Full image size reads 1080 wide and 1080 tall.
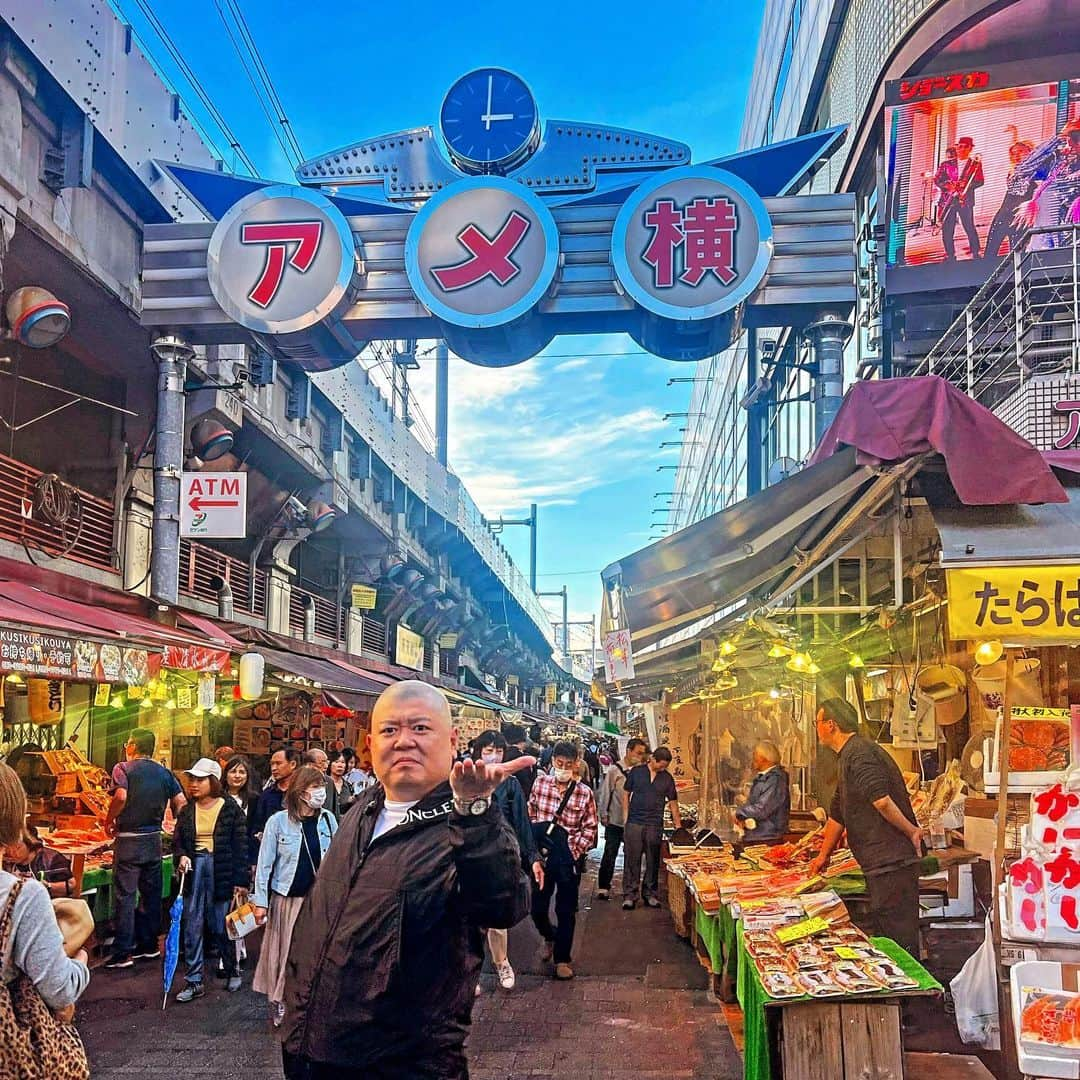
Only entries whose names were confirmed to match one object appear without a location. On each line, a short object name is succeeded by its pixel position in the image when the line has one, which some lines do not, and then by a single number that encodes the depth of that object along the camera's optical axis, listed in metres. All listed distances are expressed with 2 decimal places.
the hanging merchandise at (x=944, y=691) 9.35
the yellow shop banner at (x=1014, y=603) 5.04
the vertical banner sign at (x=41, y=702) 12.03
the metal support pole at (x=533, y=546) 67.00
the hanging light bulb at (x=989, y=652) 6.43
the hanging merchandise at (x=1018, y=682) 7.70
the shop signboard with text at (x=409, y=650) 32.47
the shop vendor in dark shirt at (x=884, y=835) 6.83
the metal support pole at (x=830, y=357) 13.32
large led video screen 14.29
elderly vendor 11.48
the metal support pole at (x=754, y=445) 24.00
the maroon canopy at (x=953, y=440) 5.16
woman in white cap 8.52
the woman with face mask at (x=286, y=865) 6.91
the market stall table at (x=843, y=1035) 4.88
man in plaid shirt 9.17
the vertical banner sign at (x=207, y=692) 12.52
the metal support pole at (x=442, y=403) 43.50
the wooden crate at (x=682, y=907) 10.62
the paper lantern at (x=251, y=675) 12.14
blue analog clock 14.12
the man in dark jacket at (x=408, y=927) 3.01
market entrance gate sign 12.95
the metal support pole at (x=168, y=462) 13.24
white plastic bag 5.99
